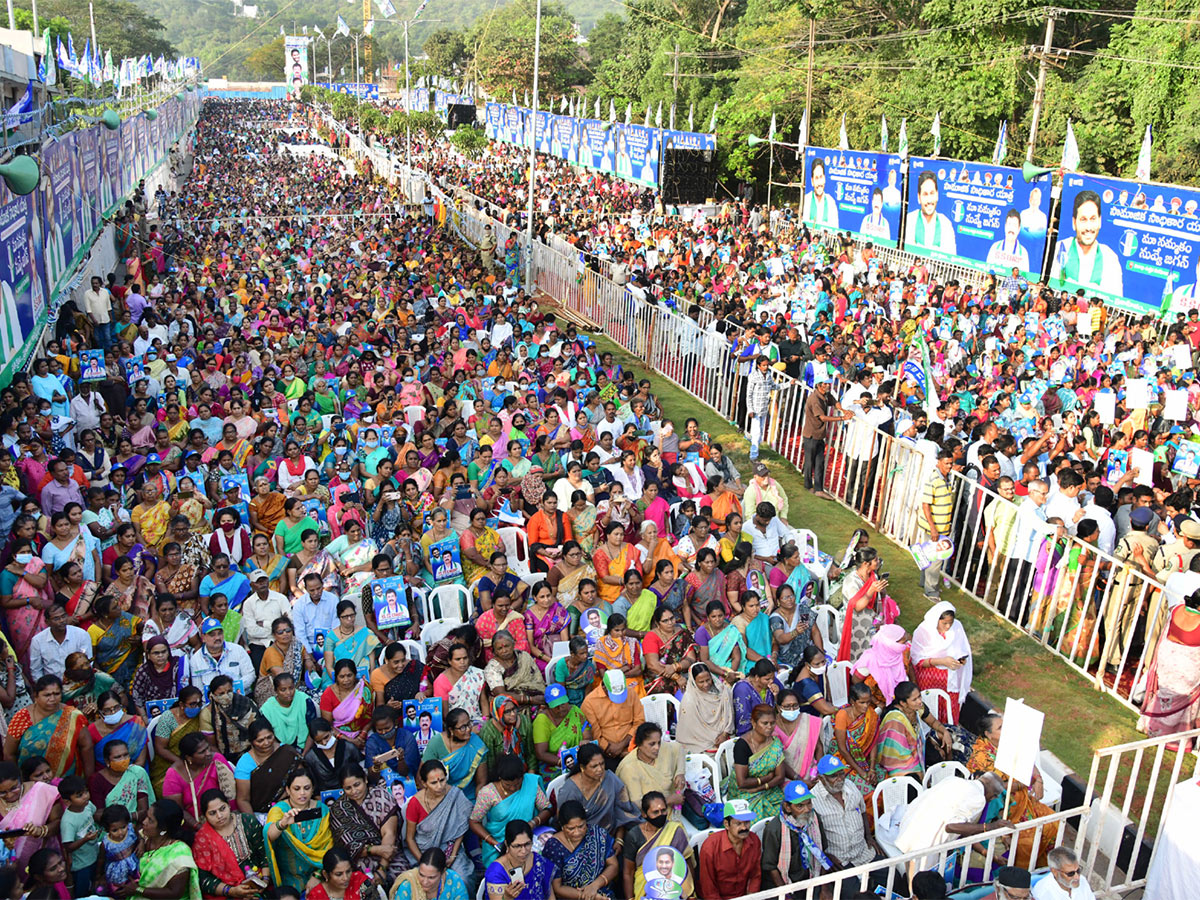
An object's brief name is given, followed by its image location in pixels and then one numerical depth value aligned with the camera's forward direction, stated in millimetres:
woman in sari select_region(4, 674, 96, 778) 5594
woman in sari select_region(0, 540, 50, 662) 6691
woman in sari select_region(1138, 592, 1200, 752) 6746
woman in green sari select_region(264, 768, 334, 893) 5277
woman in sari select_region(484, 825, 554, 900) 5145
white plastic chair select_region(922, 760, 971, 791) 6094
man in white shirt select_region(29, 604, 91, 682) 6461
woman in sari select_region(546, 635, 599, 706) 6910
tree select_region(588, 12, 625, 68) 77750
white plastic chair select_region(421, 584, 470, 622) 7922
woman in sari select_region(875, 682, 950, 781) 6238
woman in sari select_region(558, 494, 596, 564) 8883
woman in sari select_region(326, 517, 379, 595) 7727
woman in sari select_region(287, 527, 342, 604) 7438
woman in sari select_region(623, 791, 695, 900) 5355
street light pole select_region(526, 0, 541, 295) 20044
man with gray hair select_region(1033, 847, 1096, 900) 4855
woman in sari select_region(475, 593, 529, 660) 7121
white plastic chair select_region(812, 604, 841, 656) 7816
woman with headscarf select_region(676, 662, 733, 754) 6613
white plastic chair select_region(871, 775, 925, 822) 6008
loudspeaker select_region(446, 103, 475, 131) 60469
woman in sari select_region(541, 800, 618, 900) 5332
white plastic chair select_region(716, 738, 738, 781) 6324
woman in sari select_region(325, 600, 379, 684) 6887
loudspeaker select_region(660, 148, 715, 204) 30422
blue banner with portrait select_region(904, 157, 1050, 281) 18141
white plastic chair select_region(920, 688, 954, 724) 6883
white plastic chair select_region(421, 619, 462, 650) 7277
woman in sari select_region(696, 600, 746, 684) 7258
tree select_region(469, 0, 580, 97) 69375
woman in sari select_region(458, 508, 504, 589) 8242
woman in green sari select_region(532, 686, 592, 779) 6387
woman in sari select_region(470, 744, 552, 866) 5555
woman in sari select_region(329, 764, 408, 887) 5359
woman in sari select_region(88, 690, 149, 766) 5766
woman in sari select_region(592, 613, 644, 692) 7109
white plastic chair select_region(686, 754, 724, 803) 6219
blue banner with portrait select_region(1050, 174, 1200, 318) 15258
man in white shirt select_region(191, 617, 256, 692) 6504
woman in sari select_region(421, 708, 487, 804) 5875
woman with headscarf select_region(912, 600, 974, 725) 7070
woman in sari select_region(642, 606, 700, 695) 7211
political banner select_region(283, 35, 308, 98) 119812
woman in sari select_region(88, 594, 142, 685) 6730
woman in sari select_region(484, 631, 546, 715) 6703
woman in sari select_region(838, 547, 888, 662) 7566
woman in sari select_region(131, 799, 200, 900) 4934
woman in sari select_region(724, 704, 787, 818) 6078
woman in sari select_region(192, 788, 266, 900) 5137
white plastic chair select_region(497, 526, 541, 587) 8727
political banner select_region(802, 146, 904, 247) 22219
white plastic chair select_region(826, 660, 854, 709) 7145
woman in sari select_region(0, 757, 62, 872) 4973
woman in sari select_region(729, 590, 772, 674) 7371
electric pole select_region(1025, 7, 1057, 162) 19375
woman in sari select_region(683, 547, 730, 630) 7965
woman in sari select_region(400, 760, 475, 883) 5430
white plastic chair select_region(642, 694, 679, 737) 6840
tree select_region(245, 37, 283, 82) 162625
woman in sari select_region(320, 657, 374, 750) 6320
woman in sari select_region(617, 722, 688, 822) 5961
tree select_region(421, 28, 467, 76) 103450
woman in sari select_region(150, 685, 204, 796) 5898
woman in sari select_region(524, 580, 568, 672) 7258
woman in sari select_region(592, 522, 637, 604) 7965
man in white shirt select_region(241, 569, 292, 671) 7066
